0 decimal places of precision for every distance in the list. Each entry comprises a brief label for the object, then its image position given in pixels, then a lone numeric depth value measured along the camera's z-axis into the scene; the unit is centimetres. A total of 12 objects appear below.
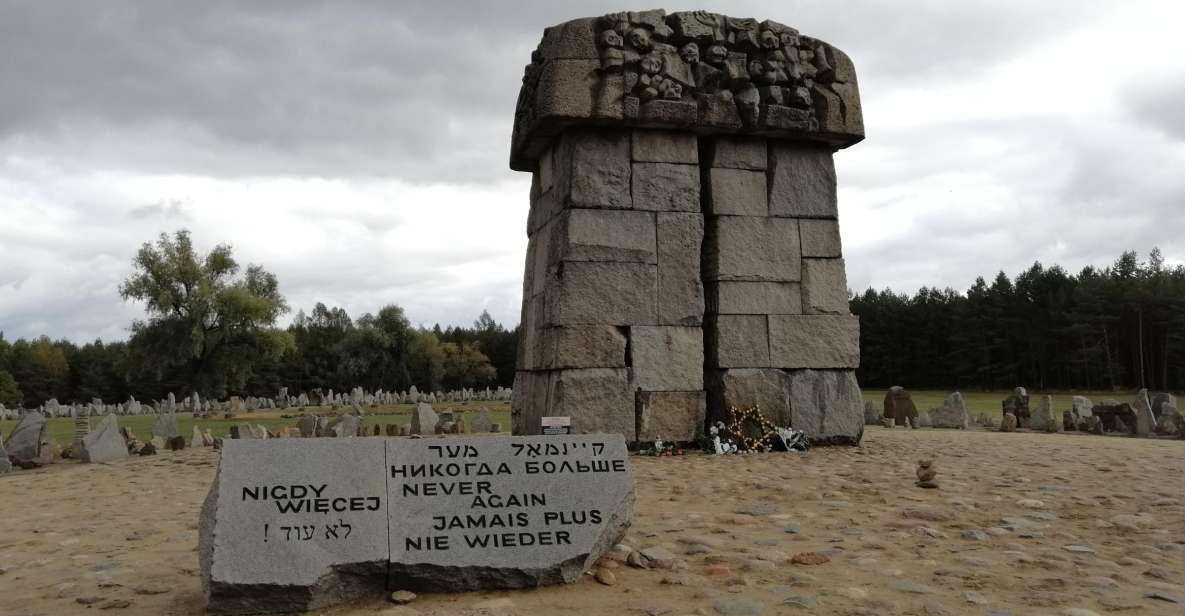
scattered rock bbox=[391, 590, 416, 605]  396
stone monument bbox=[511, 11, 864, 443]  884
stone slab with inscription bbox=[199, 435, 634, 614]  385
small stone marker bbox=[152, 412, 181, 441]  1319
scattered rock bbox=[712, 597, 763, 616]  374
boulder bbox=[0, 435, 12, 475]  981
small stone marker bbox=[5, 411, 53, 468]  1026
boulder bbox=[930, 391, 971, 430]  1400
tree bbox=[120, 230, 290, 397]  3850
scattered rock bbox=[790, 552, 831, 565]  454
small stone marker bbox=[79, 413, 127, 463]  1039
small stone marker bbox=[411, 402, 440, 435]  1309
